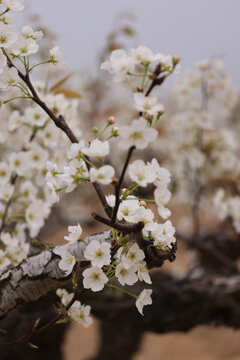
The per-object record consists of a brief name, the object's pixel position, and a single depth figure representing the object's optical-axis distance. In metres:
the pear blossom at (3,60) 1.20
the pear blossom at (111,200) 1.18
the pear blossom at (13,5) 1.21
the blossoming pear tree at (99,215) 1.11
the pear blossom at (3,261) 1.39
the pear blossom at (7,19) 1.22
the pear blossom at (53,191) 1.16
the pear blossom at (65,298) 1.29
